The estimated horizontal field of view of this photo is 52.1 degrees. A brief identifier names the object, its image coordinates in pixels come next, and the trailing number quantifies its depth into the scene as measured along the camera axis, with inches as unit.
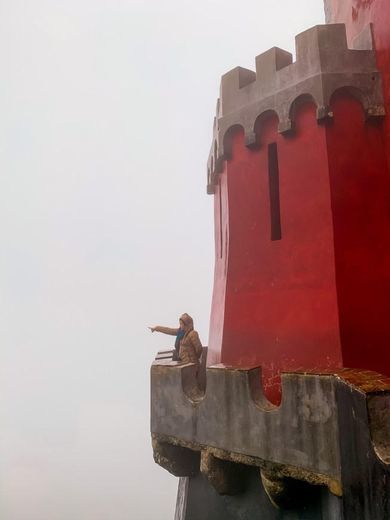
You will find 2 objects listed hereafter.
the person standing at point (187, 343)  228.7
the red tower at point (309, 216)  176.4
